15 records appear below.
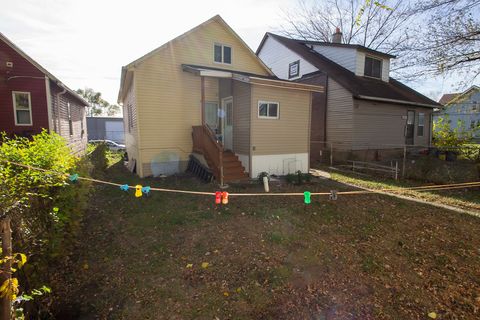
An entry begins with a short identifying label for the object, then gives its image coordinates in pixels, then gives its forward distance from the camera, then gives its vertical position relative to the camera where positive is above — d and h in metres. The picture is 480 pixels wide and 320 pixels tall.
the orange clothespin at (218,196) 4.46 -1.13
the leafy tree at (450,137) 15.91 -0.33
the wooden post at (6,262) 2.01 -1.06
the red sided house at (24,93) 10.84 +1.87
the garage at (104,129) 36.56 +0.77
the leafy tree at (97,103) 59.38 +7.80
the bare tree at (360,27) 22.50 +10.42
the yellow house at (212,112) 9.53 +0.90
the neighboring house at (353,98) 14.88 +2.15
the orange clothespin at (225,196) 4.44 -1.11
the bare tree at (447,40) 12.61 +5.06
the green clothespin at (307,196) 4.54 -1.16
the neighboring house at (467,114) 32.38 +2.46
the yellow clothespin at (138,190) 4.53 -1.04
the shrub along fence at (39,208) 2.72 -0.95
